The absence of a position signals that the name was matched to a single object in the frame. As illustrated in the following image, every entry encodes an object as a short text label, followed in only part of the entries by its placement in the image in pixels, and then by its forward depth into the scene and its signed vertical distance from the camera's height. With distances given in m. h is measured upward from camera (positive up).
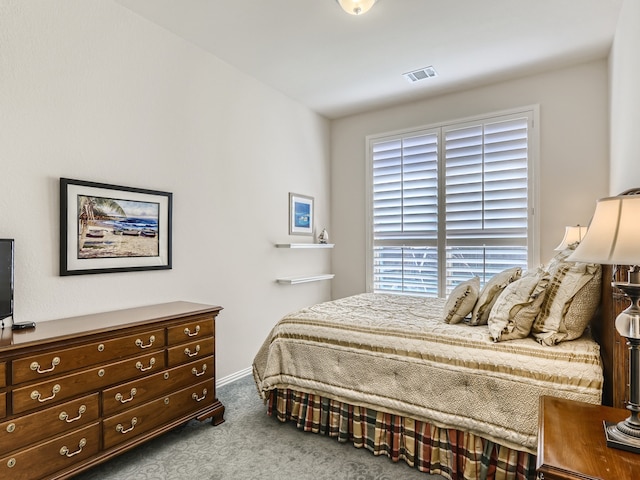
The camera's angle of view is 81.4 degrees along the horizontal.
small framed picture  4.24 +0.30
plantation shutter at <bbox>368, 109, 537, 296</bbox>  3.71 +0.40
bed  1.79 -0.76
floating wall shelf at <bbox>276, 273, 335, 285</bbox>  4.01 -0.45
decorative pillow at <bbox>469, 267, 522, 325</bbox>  2.34 -0.36
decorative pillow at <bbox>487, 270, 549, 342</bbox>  1.99 -0.39
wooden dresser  1.68 -0.78
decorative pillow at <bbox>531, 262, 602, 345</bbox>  1.90 -0.33
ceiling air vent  3.55 +1.62
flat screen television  1.90 -0.19
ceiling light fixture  2.37 +1.51
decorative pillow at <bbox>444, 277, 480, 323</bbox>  2.38 -0.42
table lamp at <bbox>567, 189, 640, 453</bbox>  1.09 -0.05
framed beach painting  2.30 +0.08
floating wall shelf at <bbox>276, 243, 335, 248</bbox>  3.96 -0.06
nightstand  1.03 -0.64
